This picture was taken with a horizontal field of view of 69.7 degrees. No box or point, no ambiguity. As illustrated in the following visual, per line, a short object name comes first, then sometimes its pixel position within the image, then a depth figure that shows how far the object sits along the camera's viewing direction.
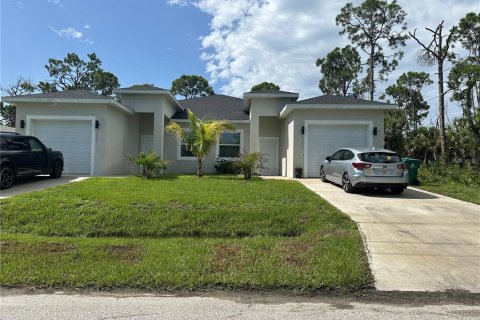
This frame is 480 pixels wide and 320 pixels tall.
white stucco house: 14.95
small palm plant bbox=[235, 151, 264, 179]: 12.99
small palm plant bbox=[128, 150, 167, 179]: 12.79
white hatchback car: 10.54
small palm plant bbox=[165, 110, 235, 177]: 14.00
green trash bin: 13.23
